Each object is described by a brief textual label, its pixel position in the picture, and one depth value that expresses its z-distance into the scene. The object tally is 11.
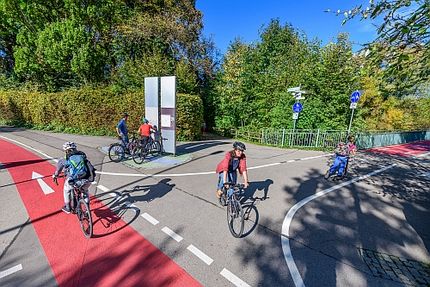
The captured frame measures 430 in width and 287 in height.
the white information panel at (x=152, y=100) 10.60
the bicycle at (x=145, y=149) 9.52
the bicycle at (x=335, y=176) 8.00
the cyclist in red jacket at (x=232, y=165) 4.59
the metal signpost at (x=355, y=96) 10.77
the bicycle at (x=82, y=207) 4.13
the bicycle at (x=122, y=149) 9.55
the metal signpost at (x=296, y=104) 12.63
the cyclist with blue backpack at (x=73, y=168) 4.15
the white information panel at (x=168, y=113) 9.99
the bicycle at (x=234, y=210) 4.37
